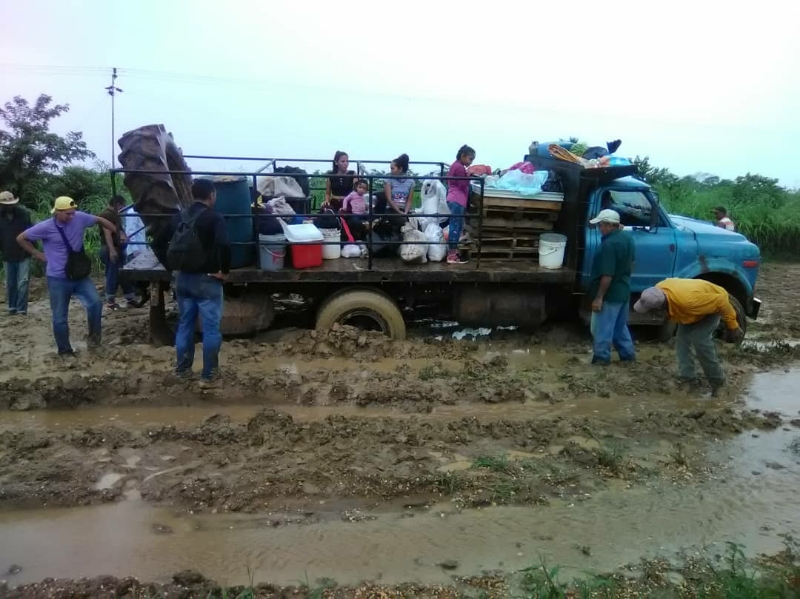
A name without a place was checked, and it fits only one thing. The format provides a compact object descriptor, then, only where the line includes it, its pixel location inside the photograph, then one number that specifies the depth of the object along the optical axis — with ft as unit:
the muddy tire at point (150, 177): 22.67
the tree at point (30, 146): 44.45
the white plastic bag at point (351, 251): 25.89
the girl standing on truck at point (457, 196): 25.66
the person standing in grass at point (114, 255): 23.67
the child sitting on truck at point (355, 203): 26.45
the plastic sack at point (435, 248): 25.75
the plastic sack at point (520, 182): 24.93
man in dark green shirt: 21.90
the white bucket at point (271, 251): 23.54
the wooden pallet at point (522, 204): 24.75
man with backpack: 18.86
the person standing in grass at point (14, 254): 27.78
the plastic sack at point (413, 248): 24.93
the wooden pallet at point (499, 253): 25.52
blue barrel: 22.80
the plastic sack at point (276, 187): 26.96
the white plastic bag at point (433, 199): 26.35
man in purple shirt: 21.83
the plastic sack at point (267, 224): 24.19
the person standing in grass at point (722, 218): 35.22
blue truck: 24.21
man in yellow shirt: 19.97
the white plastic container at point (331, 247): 25.21
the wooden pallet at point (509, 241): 25.43
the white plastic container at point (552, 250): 24.95
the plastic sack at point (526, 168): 26.02
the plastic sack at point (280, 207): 25.14
